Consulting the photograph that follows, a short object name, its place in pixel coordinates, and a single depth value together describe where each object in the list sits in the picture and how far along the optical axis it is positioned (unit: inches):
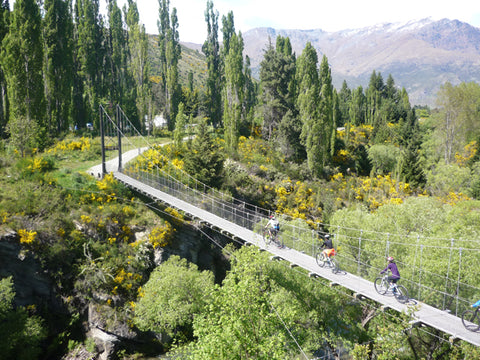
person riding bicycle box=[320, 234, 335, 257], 485.4
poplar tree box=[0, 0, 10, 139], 1001.5
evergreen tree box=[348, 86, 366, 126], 2041.1
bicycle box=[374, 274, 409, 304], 408.5
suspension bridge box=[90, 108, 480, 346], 394.3
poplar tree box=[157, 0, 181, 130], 1421.0
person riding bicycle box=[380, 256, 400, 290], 406.3
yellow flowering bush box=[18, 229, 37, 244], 615.8
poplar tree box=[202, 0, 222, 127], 1595.7
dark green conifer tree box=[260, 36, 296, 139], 1330.0
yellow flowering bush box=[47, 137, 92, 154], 1001.5
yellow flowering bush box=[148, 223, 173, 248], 733.3
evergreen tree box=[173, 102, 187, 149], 1040.8
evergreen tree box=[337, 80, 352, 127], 2170.0
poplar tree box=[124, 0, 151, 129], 1263.5
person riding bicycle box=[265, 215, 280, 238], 572.4
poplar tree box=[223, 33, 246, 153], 1215.6
